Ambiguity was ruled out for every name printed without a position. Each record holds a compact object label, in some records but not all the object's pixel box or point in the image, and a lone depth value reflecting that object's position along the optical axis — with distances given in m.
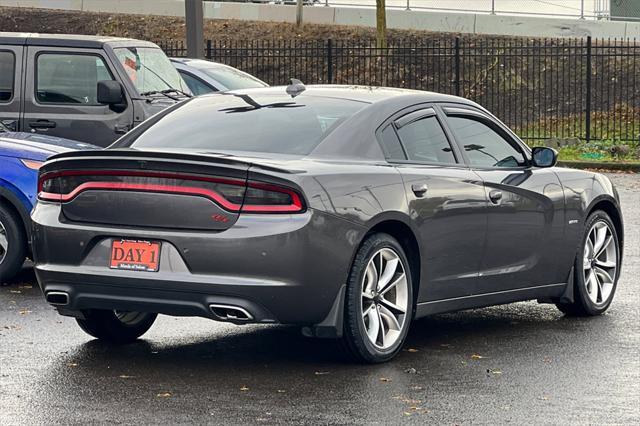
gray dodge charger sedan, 7.44
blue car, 11.05
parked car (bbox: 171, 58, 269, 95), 18.78
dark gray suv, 14.68
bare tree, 33.69
